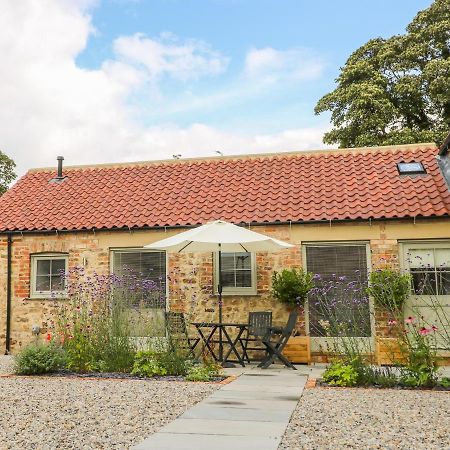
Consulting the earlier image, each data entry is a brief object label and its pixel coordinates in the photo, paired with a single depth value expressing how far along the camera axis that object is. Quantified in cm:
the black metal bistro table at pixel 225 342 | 950
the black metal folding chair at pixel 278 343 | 938
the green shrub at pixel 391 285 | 1012
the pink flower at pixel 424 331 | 715
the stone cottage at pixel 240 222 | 1098
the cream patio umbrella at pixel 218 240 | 923
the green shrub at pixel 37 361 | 861
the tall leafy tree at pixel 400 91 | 2142
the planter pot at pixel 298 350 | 1048
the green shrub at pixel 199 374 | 793
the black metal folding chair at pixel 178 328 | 906
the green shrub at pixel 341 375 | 743
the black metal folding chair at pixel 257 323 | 1013
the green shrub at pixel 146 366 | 830
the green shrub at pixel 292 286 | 1056
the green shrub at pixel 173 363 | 842
